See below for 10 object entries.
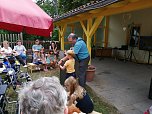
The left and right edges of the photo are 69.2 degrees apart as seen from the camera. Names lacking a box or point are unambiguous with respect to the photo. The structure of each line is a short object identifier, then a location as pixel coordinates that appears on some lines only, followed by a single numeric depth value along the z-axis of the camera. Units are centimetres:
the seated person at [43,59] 534
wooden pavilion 252
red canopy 122
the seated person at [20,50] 535
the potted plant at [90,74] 373
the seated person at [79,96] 195
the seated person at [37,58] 538
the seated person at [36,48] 596
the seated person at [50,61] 540
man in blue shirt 298
